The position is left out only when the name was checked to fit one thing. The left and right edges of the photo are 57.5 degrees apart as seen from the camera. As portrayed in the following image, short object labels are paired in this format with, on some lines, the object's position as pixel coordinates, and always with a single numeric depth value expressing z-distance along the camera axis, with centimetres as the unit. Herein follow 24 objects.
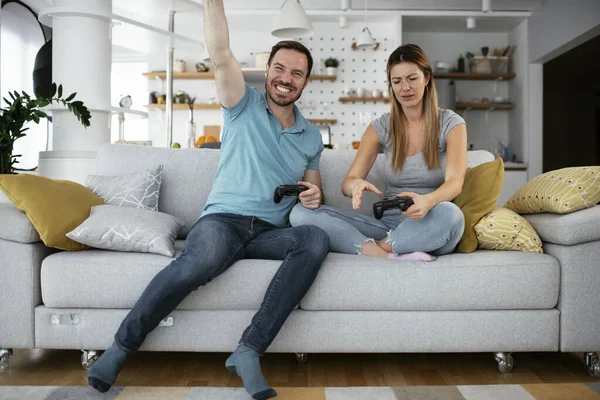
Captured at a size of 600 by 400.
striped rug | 162
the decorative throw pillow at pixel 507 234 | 192
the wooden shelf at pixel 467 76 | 662
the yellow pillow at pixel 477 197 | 196
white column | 377
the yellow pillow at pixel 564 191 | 189
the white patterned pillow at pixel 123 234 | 185
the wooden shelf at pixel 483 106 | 662
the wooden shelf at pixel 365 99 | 650
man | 161
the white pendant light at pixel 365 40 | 555
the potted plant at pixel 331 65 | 651
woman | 188
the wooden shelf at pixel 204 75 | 647
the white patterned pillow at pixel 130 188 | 221
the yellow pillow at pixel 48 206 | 181
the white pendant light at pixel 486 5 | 568
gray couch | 181
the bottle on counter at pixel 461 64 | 674
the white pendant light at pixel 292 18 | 438
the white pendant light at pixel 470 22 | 627
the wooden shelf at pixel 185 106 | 656
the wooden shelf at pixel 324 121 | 664
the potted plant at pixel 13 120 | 243
